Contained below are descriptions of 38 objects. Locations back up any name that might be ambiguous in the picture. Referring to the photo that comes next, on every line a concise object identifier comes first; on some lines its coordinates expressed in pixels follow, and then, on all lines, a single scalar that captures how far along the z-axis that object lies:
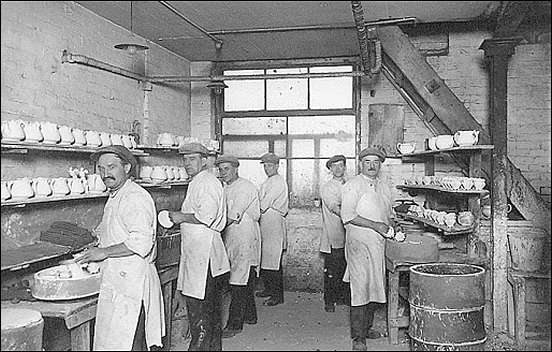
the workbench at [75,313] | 3.22
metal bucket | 4.04
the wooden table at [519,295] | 4.62
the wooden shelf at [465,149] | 4.98
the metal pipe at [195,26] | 3.36
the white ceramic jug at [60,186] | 4.01
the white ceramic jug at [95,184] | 4.41
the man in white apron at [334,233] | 6.25
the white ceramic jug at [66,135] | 4.13
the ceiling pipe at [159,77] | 4.39
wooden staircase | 5.62
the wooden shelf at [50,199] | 3.58
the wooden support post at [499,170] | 4.80
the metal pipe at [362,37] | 3.62
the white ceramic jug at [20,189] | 3.63
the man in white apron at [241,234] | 5.59
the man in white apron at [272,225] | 6.39
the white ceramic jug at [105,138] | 4.69
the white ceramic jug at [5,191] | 3.51
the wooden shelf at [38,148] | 3.58
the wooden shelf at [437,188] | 4.93
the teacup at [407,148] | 6.66
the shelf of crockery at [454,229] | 4.98
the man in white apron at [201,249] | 4.41
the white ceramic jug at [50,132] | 3.95
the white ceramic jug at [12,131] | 3.56
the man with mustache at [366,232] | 4.61
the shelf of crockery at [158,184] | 5.58
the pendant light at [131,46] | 4.02
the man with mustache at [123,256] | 3.30
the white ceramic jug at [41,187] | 3.83
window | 6.40
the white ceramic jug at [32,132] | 3.75
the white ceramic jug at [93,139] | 4.45
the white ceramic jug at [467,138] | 5.14
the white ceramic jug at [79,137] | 4.29
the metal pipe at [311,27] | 4.51
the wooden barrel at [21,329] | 2.74
